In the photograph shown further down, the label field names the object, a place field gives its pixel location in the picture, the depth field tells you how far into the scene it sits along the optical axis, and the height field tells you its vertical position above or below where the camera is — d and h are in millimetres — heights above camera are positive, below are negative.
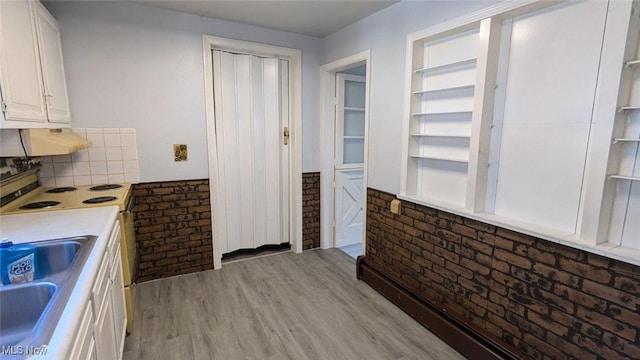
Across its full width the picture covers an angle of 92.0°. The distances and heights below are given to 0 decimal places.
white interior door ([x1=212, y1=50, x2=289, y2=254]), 3369 -141
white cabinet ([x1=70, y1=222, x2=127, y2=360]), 1123 -813
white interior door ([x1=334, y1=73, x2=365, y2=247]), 3809 -279
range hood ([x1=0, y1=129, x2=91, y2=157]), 1820 -57
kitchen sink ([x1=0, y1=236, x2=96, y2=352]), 994 -600
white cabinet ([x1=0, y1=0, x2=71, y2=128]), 1557 +397
